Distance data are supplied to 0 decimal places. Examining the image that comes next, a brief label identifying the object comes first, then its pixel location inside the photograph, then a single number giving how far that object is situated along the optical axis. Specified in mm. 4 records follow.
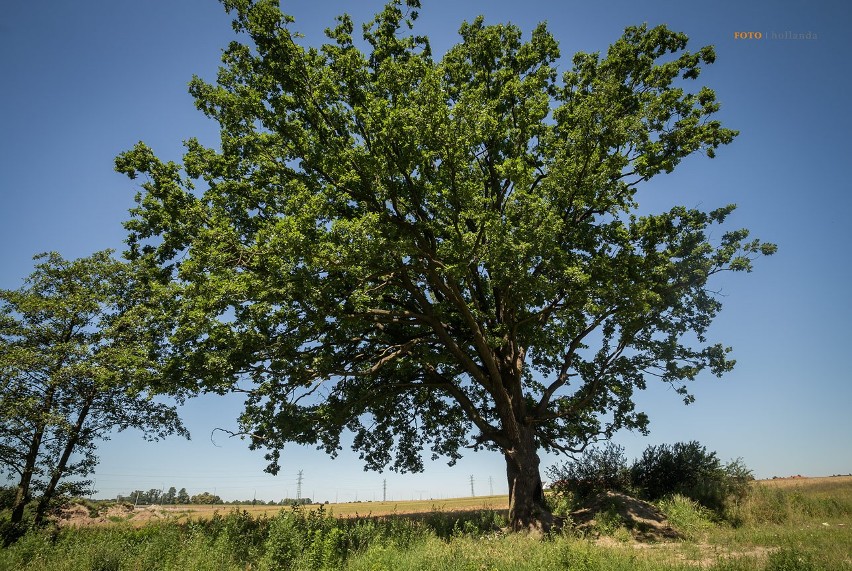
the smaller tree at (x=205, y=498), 79556
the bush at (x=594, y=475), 19484
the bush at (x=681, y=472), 18828
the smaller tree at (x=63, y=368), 19281
